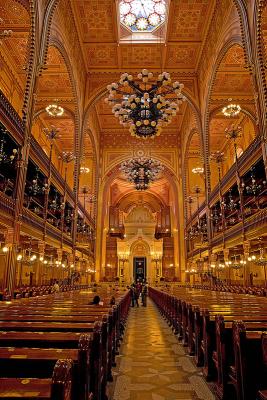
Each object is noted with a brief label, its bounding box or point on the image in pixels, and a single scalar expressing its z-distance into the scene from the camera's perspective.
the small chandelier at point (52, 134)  13.88
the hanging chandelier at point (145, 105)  12.41
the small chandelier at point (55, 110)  19.73
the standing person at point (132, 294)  17.46
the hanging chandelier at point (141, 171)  21.70
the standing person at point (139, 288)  20.67
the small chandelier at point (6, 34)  8.27
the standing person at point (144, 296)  17.36
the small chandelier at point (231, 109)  18.01
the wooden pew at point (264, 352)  2.05
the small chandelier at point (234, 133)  15.53
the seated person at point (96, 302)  5.80
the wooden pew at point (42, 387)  1.35
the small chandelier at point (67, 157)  16.67
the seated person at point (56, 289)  13.26
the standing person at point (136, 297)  17.21
